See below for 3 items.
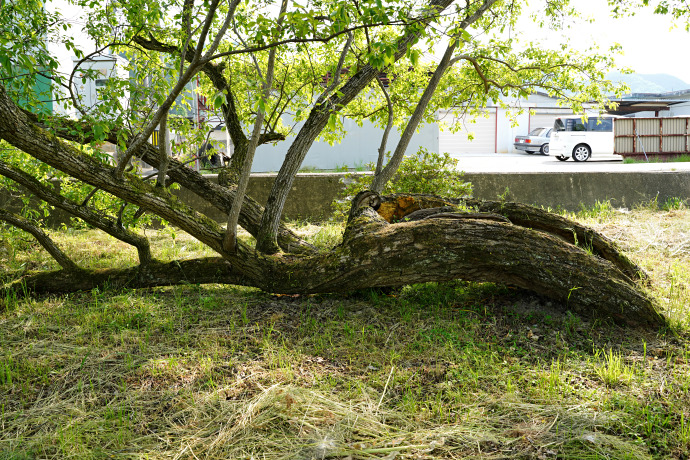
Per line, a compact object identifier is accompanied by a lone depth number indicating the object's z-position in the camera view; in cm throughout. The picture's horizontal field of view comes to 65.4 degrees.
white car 1988
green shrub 680
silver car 2680
